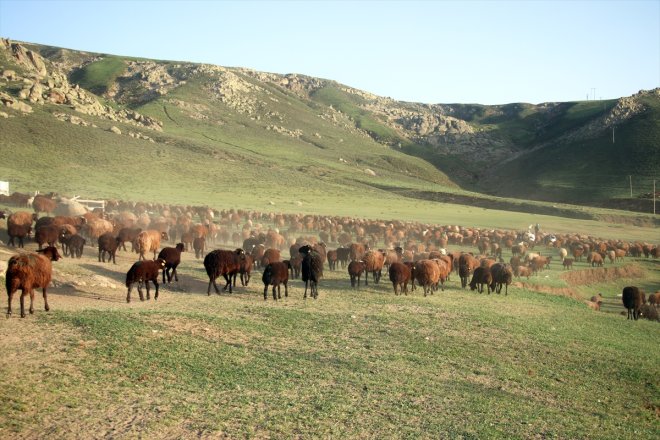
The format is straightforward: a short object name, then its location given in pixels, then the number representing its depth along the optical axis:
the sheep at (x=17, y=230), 20.77
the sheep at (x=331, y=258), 25.00
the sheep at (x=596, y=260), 35.62
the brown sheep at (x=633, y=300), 22.86
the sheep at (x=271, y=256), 21.97
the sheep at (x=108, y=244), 20.11
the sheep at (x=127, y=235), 22.72
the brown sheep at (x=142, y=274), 14.84
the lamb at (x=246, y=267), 18.03
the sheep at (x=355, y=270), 20.11
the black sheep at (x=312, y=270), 17.72
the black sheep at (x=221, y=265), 17.02
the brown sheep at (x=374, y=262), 21.20
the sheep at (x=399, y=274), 19.34
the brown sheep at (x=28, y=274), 11.87
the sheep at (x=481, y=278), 22.06
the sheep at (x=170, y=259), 17.73
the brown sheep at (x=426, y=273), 19.62
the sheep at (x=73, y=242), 20.59
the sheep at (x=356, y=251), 25.50
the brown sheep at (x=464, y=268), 23.02
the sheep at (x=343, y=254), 25.41
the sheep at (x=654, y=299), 26.33
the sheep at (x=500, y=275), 21.95
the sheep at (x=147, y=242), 21.47
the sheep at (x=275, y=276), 16.97
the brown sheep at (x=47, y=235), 20.61
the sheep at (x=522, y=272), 28.22
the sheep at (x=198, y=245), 25.17
